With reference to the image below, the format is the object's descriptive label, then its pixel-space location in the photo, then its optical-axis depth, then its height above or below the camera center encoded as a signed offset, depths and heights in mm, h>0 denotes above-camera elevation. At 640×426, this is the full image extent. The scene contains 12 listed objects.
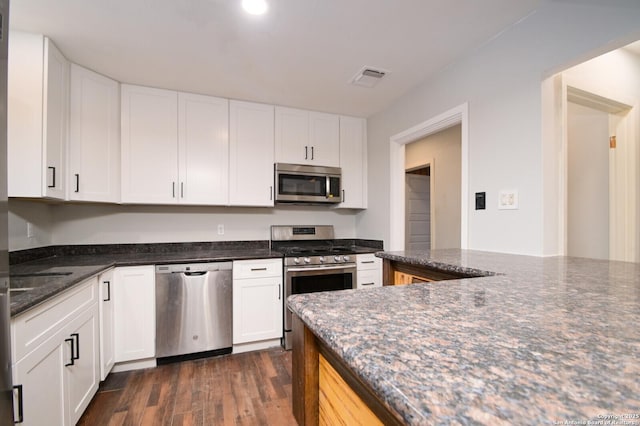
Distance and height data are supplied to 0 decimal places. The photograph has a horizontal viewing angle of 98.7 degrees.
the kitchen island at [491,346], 323 -225
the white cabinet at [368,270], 2918 -604
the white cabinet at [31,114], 1763 +664
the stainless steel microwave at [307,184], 2957 +345
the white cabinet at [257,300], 2508 -801
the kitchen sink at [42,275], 1571 -352
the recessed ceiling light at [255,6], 1540 +1193
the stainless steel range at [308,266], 2654 -517
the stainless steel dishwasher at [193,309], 2291 -809
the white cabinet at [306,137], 3010 +880
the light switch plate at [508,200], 1694 +88
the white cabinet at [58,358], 1121 -706
